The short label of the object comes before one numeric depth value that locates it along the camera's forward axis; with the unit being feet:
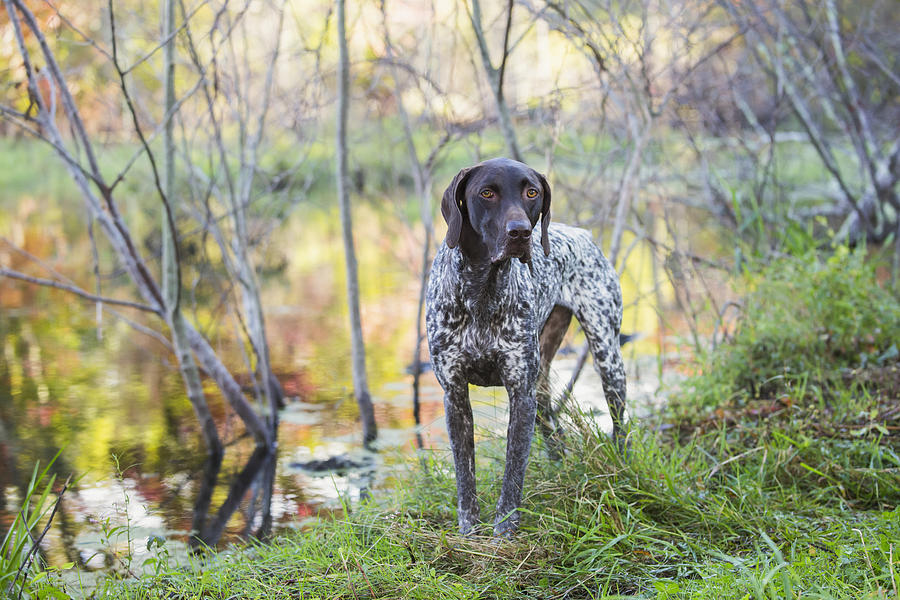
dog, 10.32
